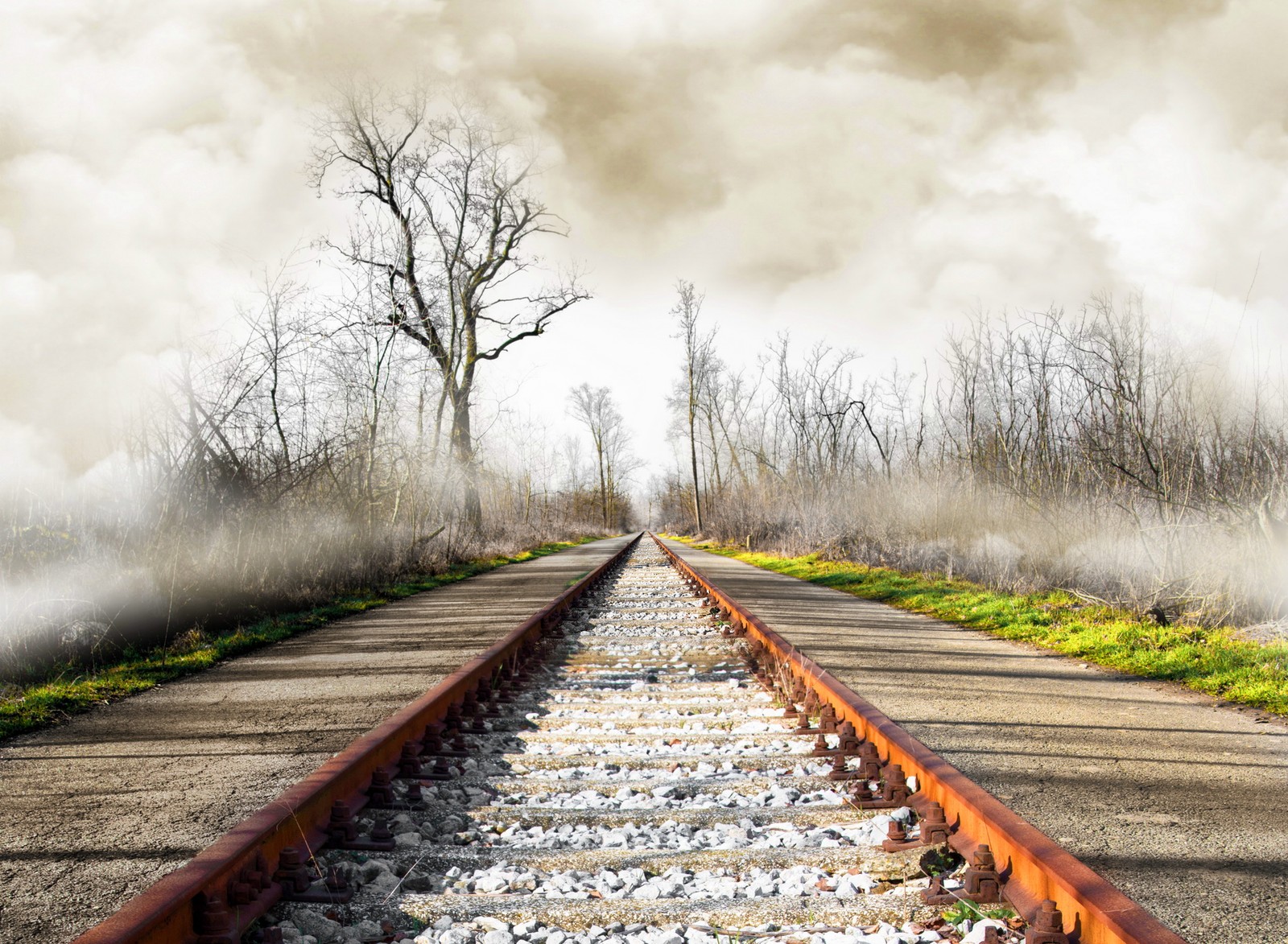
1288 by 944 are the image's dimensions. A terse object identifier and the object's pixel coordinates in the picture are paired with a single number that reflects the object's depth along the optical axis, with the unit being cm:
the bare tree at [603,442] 7244
